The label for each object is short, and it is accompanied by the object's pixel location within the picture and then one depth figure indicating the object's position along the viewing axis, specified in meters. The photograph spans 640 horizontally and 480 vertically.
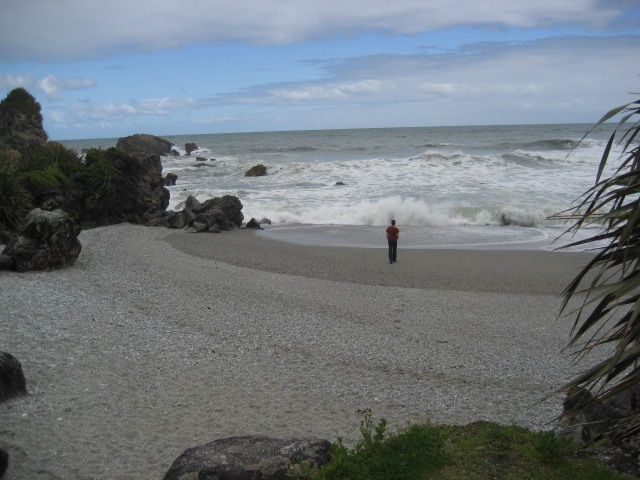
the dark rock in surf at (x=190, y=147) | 67.25
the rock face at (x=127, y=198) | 18.84
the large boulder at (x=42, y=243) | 11.33
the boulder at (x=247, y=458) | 3.92
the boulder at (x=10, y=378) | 5.72
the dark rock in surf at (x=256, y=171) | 40.44
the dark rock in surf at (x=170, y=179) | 34.22
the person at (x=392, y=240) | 13.81
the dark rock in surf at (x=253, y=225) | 20.30
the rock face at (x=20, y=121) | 25.88
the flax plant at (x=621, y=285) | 2.99
